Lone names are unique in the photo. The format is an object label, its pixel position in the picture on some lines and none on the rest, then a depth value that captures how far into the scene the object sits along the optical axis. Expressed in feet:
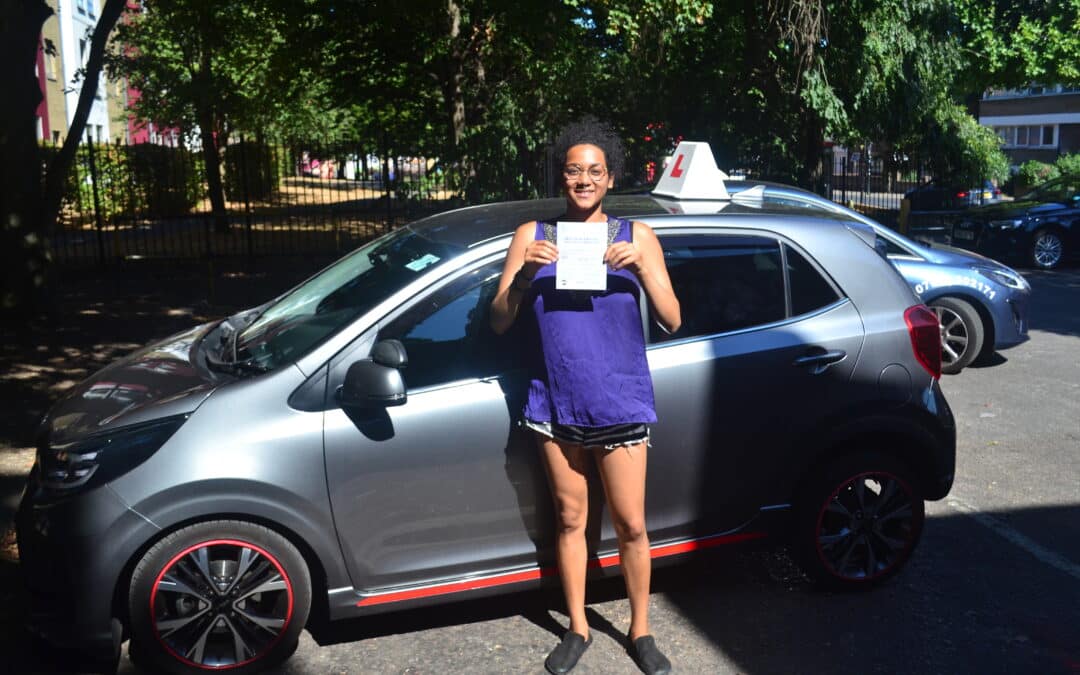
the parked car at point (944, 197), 74.95
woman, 11.68
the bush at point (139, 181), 65.67
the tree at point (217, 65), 58.59
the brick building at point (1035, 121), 160.76
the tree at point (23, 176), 33.83
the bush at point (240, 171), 82.24
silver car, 11.88
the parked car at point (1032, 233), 52.06
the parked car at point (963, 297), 29.22
